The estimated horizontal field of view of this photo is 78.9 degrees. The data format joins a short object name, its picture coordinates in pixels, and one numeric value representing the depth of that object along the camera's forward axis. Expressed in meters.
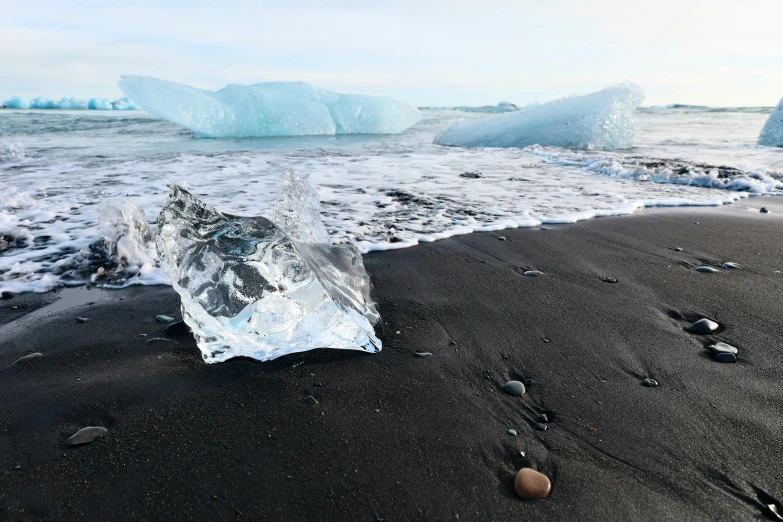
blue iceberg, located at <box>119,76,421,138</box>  12.50
